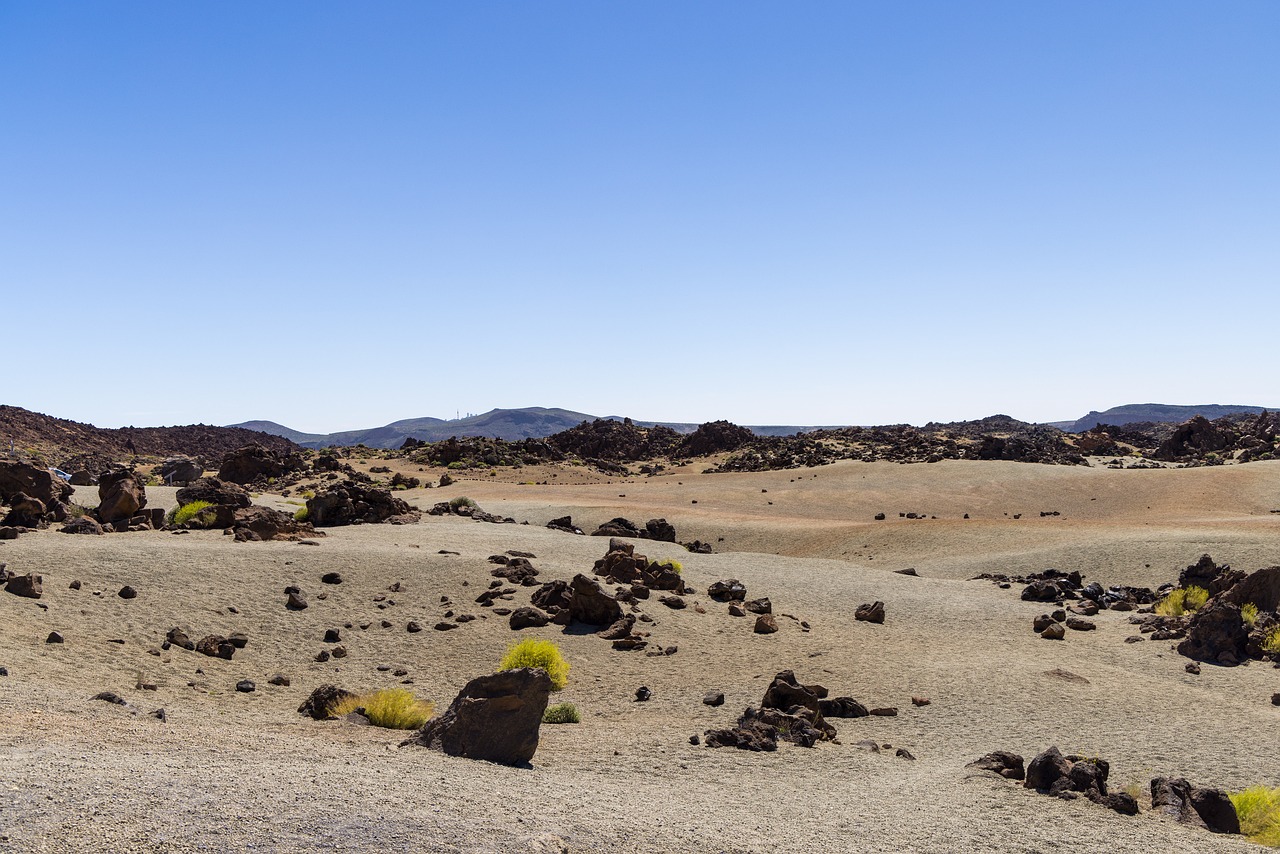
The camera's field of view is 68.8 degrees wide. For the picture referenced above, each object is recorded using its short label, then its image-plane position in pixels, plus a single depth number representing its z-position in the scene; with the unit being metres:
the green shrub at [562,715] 12.39
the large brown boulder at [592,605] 18.05
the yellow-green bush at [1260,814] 8.52
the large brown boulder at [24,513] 21.42
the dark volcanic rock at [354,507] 27.02
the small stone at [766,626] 18.41
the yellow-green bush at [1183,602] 20.33
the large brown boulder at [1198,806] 8.83
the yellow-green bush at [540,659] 14.39
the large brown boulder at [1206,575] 20.81
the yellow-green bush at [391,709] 11.20
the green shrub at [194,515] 23.47
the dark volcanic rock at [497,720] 9.36
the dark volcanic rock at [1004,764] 10.02
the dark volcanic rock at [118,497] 23.22
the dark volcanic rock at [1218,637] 16.69
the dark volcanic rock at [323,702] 11.57
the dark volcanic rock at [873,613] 20.23
